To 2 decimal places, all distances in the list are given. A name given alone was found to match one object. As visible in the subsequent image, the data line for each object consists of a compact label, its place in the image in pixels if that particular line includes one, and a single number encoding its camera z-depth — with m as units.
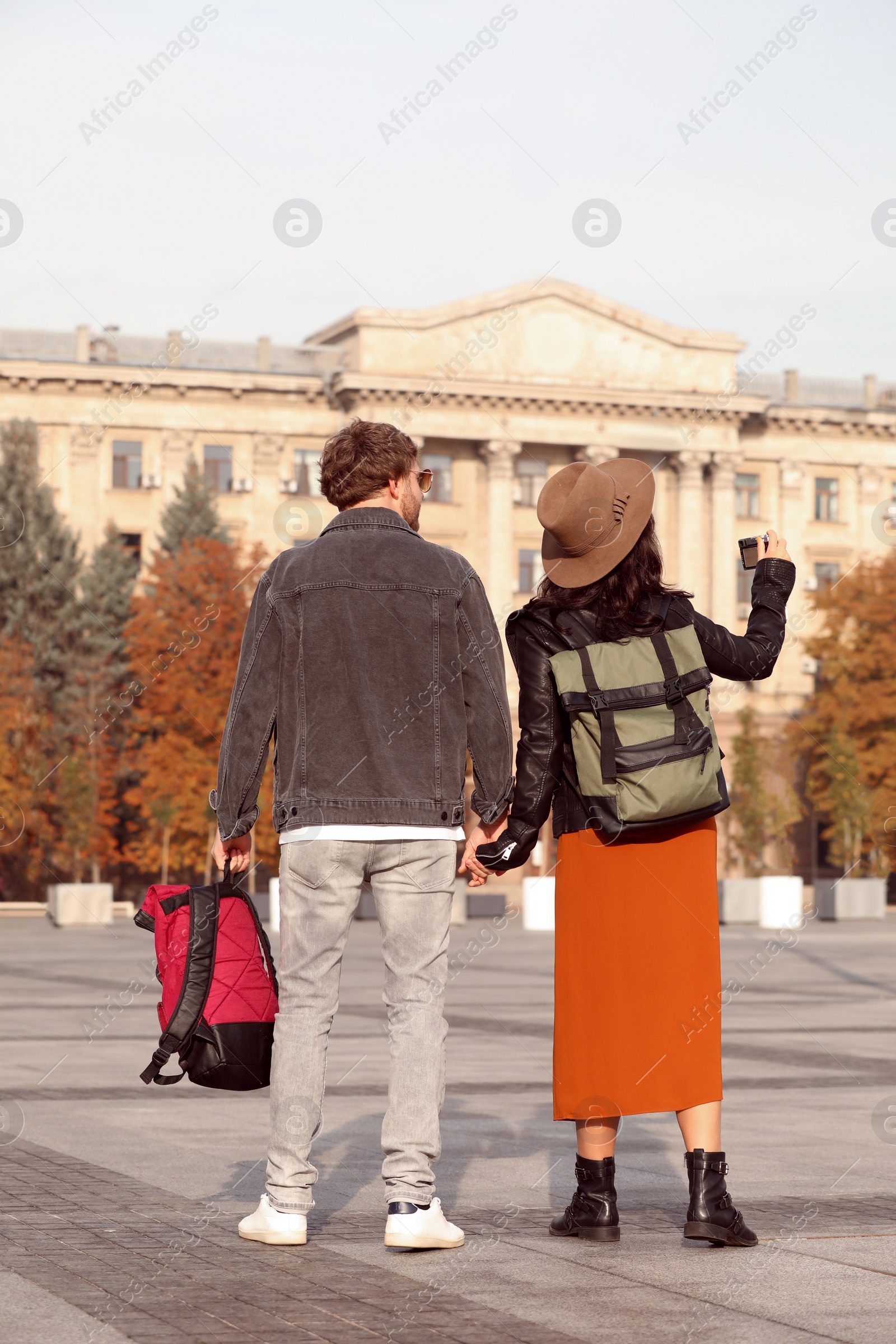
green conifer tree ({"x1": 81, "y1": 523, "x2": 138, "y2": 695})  52.44
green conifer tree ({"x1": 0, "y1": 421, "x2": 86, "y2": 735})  52.75
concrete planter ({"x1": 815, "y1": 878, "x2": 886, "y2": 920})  40.59
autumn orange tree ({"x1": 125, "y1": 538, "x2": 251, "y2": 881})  45.66
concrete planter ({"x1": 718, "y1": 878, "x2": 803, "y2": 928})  36.91
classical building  57.97
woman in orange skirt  5.20
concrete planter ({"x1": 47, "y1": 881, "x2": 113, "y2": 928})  38.66
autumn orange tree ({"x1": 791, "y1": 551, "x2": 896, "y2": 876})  49.03
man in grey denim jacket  5.07
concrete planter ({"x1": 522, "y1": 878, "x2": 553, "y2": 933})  36.62
